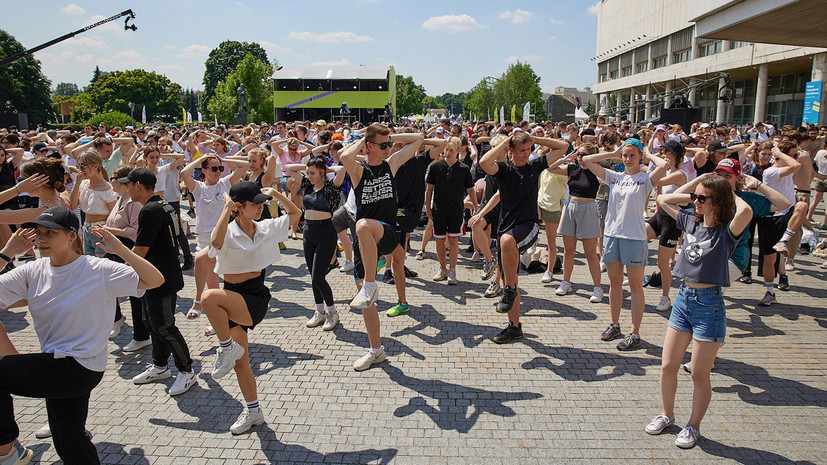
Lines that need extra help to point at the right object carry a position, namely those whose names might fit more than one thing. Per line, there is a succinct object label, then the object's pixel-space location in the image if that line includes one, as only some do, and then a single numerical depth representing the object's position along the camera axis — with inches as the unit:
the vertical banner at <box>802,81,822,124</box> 880.9
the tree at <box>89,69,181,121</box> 3216.0
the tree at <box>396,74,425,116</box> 3629.2
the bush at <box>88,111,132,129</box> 1771.0
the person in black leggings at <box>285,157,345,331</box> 248.2
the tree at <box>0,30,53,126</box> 2091.5
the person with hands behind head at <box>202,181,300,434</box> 158.7
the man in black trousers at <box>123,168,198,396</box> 186.5
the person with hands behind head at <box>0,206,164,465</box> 123.3
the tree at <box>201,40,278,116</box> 4005.9
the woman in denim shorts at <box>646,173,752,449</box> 151.8
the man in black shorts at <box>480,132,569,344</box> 224.1
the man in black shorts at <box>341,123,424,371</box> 202.1
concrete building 747.4
